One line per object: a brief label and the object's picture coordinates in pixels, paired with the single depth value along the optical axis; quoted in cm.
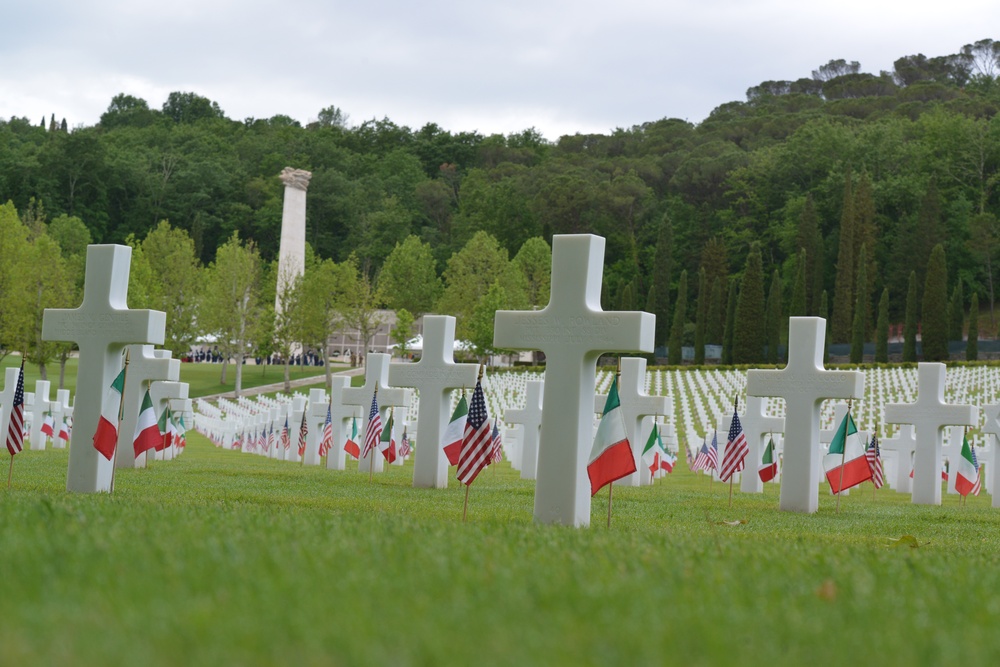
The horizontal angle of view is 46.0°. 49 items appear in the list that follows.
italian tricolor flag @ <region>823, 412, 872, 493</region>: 1680
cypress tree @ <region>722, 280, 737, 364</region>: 7650
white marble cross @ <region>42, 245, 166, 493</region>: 1293
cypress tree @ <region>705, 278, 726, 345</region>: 8044
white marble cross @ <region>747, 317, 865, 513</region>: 1543
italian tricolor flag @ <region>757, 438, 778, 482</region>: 2100
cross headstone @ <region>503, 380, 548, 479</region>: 2105
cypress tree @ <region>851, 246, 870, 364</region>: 7250
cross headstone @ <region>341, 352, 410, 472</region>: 1994
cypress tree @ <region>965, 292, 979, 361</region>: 6756
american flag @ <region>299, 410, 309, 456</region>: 2597
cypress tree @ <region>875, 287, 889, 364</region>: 7206
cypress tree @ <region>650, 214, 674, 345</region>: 8631
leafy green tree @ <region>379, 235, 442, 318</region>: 8925
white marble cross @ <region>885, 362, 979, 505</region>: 1850
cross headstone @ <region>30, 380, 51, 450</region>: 2709
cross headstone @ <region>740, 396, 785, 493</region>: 2200
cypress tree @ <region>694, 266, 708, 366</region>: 7762
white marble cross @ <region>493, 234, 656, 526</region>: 1091
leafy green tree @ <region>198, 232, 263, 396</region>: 6506
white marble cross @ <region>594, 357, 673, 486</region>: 2006
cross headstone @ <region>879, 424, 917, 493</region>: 2311
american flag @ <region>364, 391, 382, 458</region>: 1772
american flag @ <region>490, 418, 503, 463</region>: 1884
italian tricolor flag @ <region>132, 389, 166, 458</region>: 1536
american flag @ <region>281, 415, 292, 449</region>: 2833
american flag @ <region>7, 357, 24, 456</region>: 1341
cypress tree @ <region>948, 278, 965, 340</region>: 7556
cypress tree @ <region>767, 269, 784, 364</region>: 7556
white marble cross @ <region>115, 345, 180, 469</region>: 1947
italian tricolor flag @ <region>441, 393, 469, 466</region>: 1248
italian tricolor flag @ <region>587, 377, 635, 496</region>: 1048
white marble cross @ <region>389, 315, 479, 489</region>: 1680
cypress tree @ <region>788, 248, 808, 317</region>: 7869
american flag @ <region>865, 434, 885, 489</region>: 1989
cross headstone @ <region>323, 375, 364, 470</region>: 2222
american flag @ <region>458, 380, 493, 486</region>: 1127
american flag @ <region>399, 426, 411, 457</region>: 2595
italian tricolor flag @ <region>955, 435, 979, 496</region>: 1895
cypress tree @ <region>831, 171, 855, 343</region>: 7938
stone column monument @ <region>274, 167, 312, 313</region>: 8614
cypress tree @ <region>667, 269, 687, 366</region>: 7969
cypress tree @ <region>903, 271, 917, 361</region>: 7125
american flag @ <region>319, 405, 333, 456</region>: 2258
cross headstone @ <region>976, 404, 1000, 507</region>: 1872
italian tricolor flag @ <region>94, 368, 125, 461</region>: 1269
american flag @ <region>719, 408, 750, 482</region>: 1642
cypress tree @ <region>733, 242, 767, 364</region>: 7444
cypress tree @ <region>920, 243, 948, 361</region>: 7100
